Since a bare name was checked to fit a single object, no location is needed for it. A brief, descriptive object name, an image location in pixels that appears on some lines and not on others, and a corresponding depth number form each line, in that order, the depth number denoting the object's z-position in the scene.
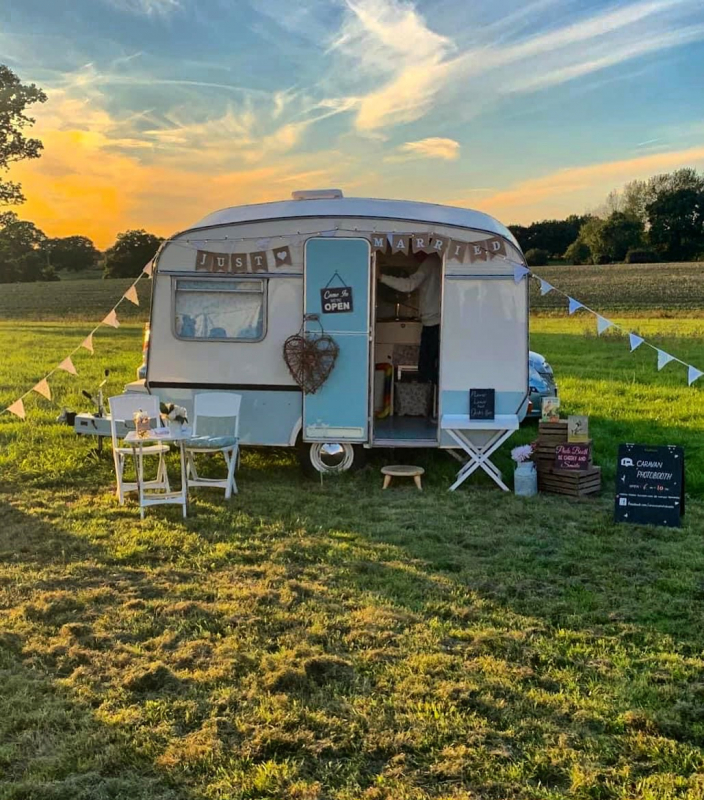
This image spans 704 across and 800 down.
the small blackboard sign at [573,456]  6.66
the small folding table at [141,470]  6.00
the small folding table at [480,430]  6.81
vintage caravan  6.99
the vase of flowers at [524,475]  6.69
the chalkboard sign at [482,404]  7.00
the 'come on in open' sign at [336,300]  7.05
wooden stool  6.90
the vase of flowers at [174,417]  6.38
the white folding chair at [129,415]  6.35
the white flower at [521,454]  6.74
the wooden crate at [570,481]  6.60
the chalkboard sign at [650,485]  5.75
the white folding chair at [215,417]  6.91
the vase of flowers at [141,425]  6.05
